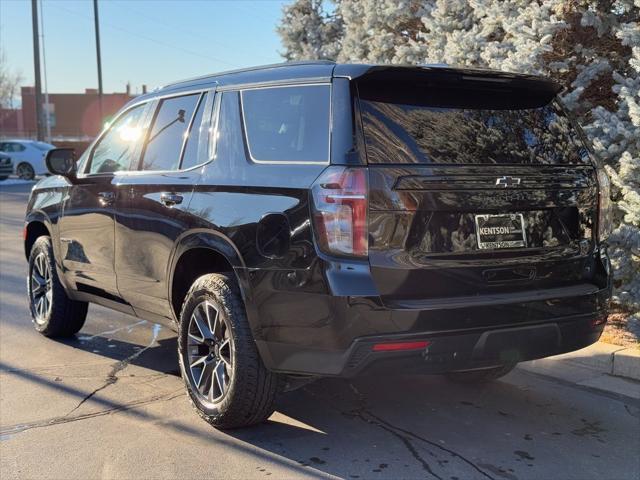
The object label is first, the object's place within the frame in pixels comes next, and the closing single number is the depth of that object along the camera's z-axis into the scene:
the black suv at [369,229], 3.07
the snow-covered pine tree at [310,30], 10.62
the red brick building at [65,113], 68.75
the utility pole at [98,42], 33.41
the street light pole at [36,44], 26.02
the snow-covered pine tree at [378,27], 8.38
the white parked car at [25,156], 25.23
